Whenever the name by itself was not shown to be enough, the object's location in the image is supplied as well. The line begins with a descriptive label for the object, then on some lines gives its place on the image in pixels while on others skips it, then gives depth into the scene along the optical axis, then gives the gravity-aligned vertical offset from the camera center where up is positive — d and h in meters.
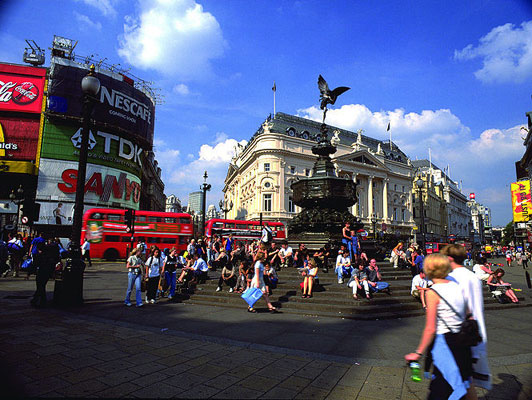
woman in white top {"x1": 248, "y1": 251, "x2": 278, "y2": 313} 8.38 -1.12
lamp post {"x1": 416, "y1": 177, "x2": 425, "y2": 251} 21.17 +3.88
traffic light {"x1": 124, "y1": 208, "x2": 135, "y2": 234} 13.75 +0.86
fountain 13.70 +1.82
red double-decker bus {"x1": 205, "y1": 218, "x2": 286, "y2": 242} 28.29 +0.90
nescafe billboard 35.75 +16.80
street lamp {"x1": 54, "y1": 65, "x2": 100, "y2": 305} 8.63 -0.31
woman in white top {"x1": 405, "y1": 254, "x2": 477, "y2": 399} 2.63 -0.89
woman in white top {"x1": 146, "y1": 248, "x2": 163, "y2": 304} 9.63 -1.16
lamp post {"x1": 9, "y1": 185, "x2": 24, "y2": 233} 18.75 +2.55
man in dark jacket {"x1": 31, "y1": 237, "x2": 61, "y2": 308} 8.46 -0.85
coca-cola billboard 35.25 +16.96
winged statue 14.82 +6.89
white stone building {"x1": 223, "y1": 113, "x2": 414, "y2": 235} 55.22 +13.66
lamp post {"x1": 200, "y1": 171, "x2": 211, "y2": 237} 24.22 +3.89
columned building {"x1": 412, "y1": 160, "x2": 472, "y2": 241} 87.88 +12.14
